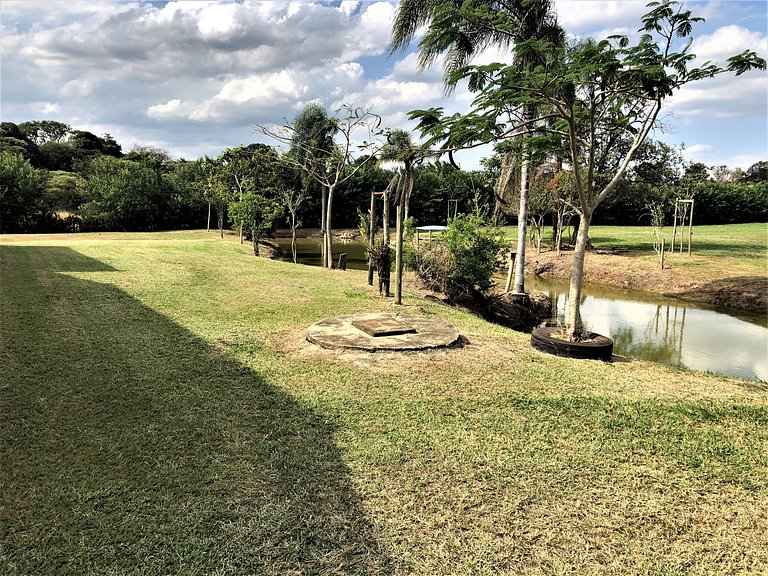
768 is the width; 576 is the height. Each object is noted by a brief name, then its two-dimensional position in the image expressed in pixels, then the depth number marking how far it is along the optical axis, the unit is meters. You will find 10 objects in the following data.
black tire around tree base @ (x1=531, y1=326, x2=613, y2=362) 5.58
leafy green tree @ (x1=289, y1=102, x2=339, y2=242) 22.08
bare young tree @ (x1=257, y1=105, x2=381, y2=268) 16.20
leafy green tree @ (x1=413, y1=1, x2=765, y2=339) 4.64
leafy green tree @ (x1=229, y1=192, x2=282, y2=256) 19.12
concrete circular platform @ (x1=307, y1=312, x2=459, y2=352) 5.45
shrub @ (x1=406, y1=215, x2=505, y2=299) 10.61
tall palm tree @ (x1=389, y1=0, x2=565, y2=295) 10.56
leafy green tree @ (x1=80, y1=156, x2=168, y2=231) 29.23
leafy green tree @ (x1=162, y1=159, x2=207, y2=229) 32.94
